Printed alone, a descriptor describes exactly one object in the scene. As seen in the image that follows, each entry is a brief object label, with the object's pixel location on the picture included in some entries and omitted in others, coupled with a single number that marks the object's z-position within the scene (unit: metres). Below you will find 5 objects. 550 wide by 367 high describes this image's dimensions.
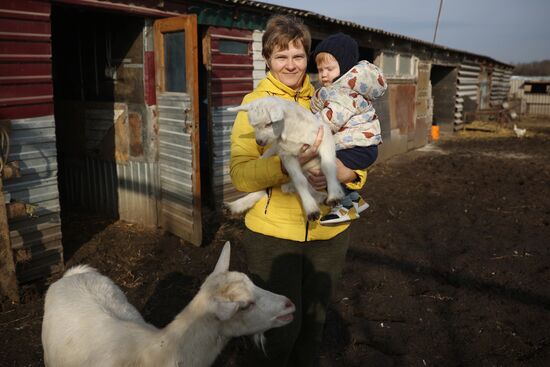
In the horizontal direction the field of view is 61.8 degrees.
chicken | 18.69
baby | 2.75
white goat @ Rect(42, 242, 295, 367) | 2.35
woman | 2.52
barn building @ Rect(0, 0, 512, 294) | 5.04
